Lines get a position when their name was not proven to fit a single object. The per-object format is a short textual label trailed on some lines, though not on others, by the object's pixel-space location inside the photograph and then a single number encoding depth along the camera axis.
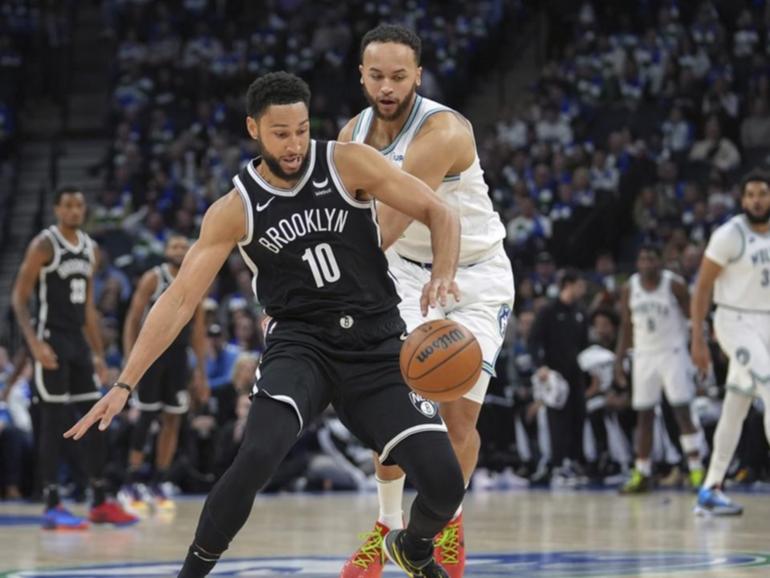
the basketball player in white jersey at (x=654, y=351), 24.83
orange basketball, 9.14
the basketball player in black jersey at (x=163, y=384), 20.89
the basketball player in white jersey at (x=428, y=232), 10.71
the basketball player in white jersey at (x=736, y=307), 18.47
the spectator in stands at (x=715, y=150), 33.75
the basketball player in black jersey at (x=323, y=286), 9.41
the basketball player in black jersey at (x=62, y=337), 18.78
